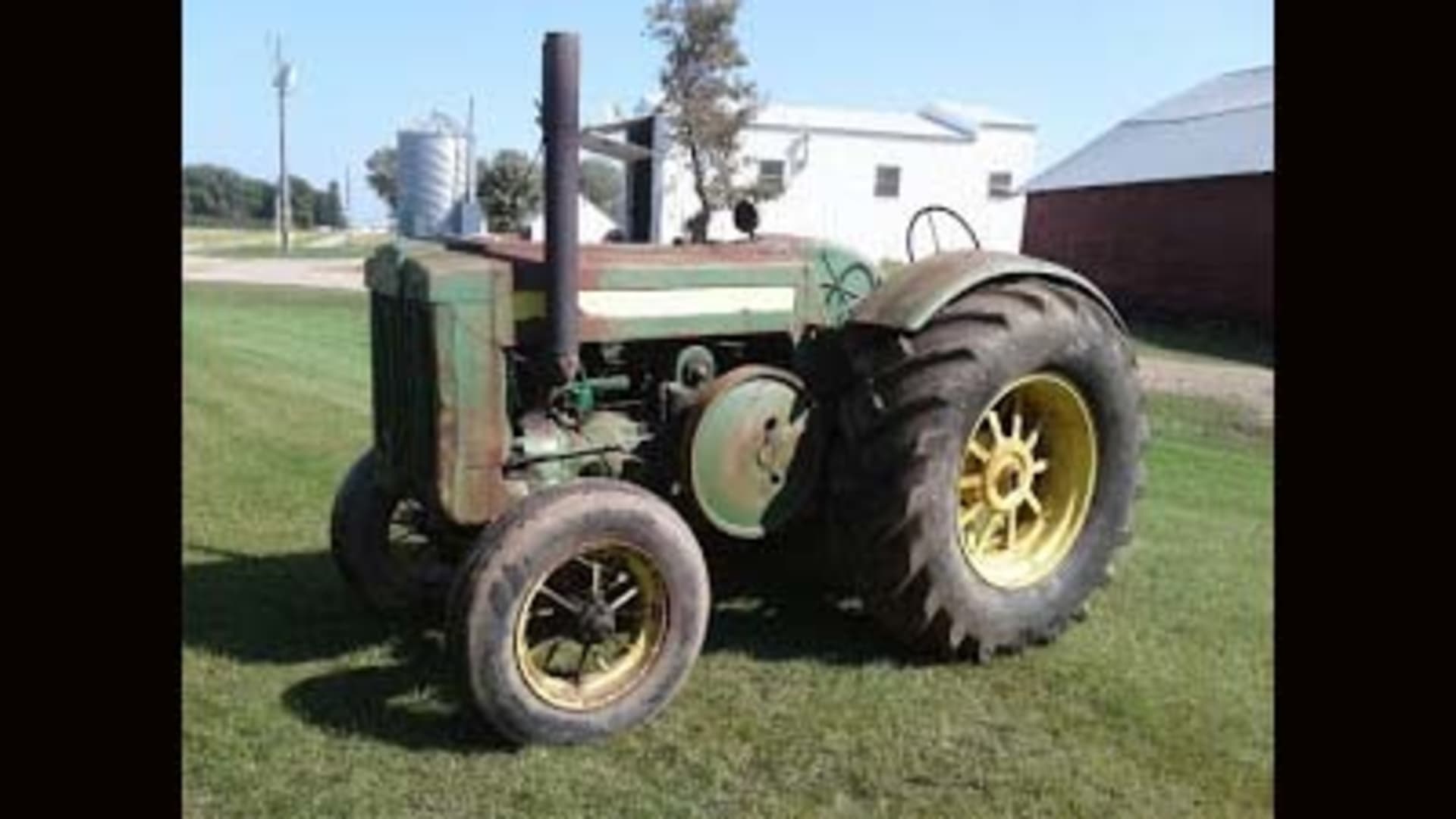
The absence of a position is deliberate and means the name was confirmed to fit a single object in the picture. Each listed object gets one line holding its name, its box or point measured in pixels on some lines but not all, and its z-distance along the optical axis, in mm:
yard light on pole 47188
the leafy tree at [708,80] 33594
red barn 24234
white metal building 41969
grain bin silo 39719
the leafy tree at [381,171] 74000
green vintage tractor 4551
